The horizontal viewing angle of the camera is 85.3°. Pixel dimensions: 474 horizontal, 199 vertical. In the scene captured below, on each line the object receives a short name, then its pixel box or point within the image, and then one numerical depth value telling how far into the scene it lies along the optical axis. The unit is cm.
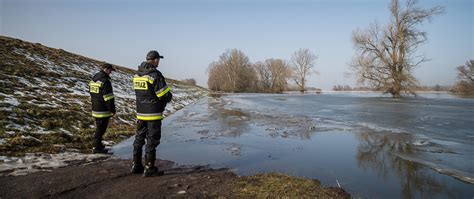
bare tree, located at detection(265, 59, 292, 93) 8319
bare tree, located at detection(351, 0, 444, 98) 2925
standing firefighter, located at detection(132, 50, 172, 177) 445
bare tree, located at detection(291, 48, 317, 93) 8112
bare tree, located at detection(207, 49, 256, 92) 7556
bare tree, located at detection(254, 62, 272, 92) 8869
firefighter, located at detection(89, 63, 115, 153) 607
